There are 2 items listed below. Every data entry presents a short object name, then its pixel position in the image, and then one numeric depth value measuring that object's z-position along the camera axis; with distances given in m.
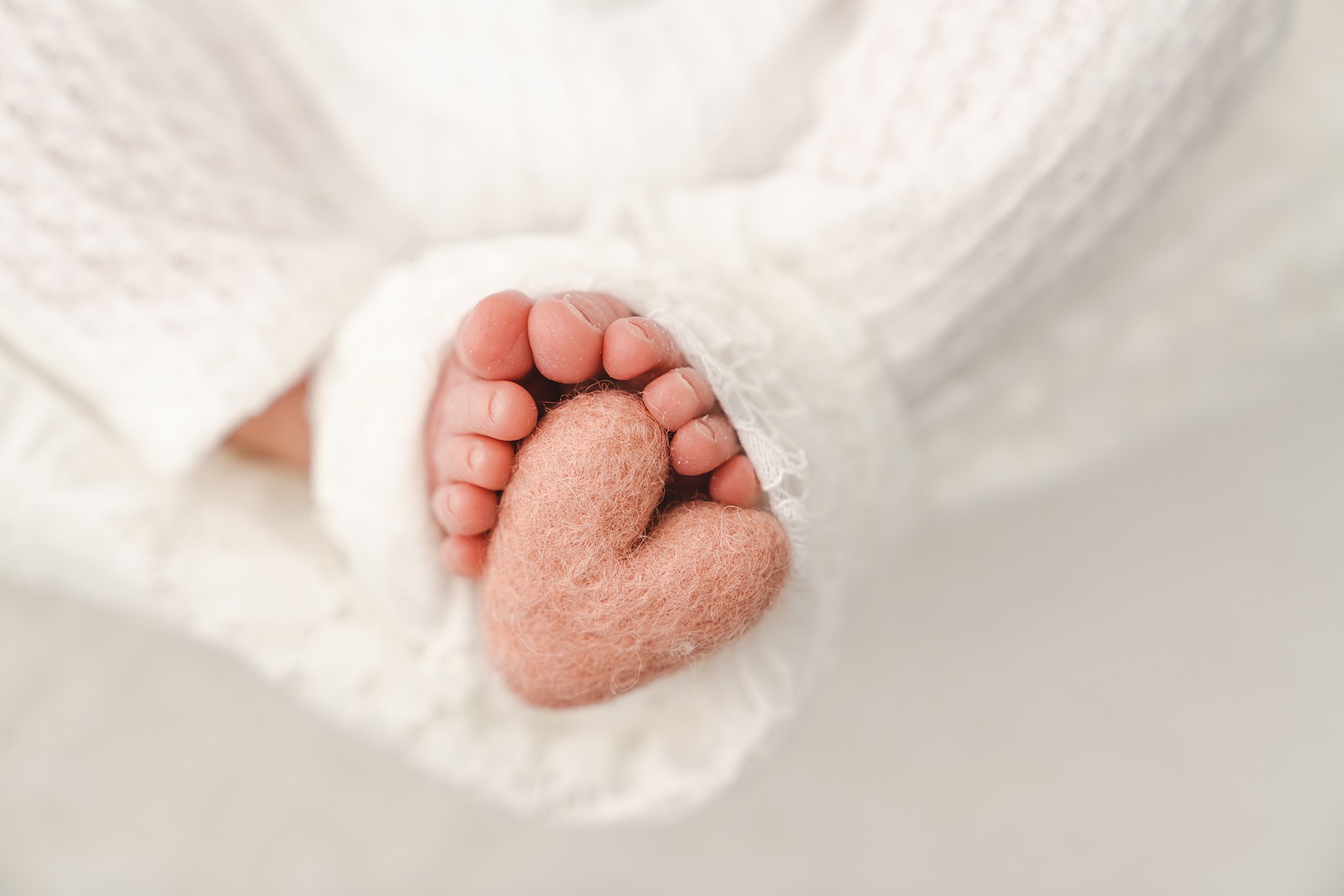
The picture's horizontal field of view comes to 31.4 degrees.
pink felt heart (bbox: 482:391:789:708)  0.27
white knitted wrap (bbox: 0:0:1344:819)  0.30
